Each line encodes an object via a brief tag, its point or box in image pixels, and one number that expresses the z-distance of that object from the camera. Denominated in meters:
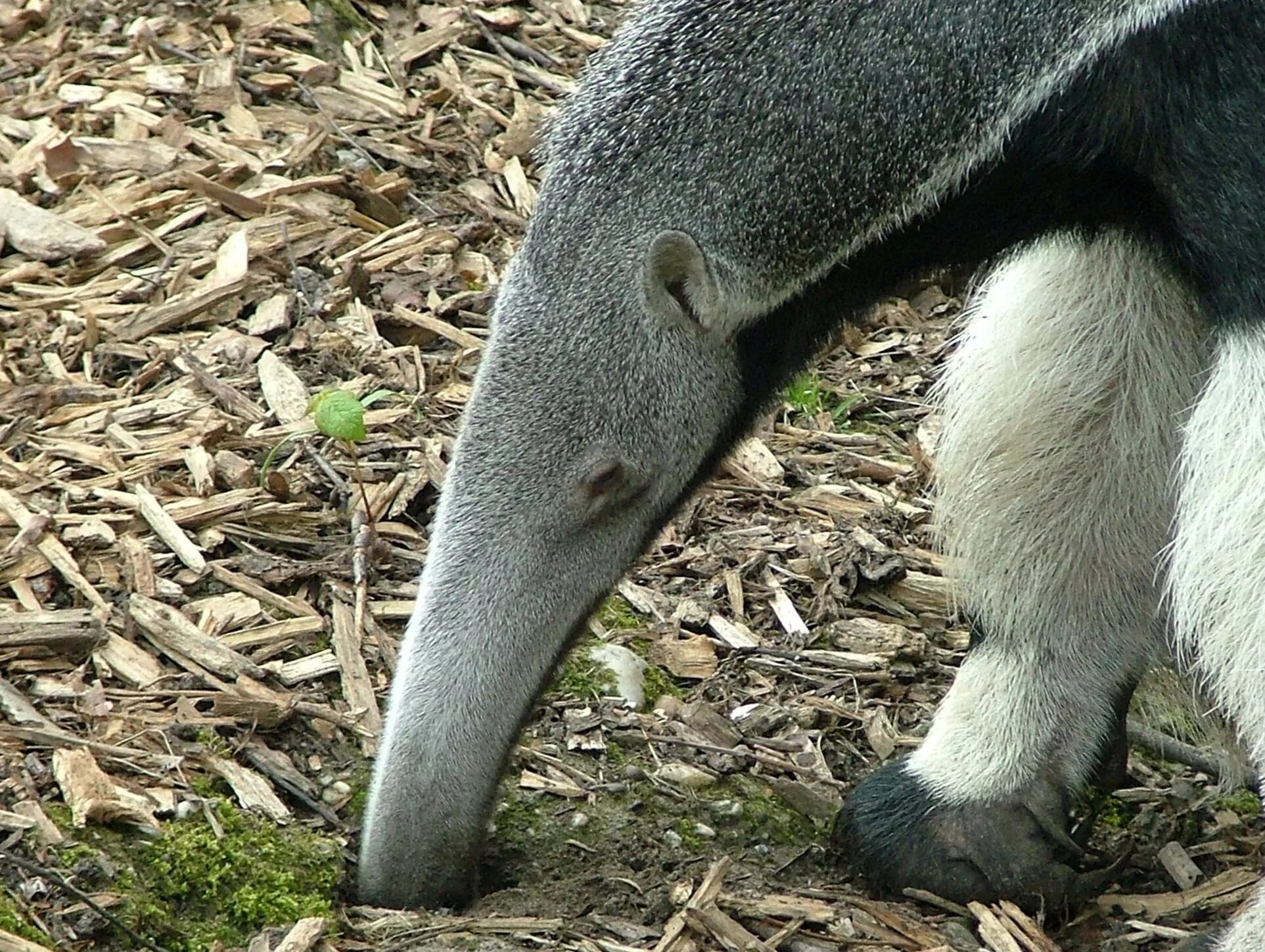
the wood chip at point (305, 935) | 7.23
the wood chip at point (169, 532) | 9.36
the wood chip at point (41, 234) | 11.55
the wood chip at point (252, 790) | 8.12
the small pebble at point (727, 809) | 8.62
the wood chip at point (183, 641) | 8.77
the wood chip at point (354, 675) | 8.73
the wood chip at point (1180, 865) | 8.47
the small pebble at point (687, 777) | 8.77
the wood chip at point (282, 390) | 10.39
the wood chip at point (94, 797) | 7.70
